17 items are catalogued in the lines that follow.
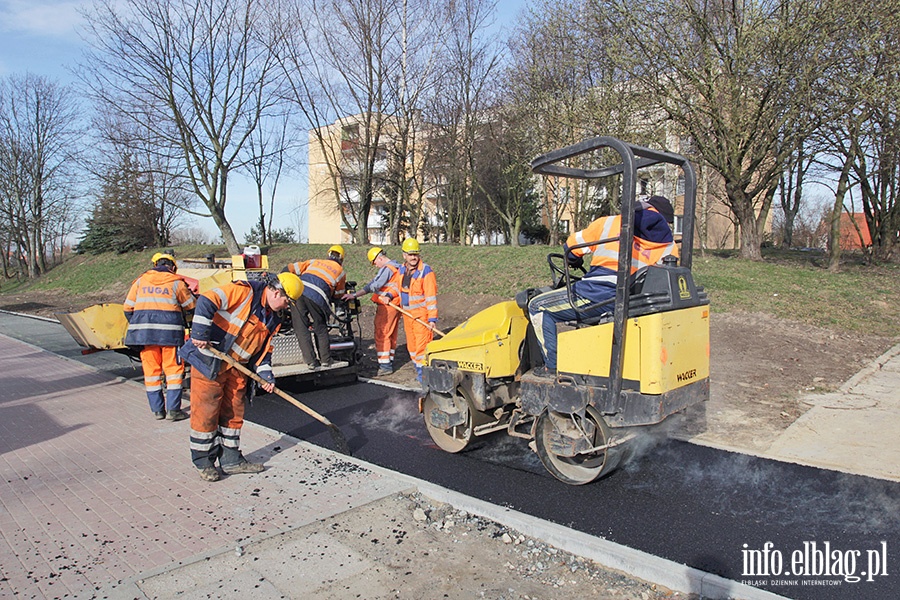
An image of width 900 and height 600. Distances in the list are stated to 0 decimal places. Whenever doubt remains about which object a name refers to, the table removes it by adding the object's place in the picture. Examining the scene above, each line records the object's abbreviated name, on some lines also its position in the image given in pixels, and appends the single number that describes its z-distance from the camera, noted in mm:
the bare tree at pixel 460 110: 21797
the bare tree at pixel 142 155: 21625
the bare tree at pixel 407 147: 21609
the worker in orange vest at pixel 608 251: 4035
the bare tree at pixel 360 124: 21188
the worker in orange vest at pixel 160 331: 6223
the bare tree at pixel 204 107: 21453
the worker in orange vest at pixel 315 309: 7281
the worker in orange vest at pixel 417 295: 7652
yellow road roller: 3719
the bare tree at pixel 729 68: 11555
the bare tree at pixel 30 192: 33281
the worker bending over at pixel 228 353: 4410
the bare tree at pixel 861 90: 10703
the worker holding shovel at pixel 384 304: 8009
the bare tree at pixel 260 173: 24312
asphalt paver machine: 7324
